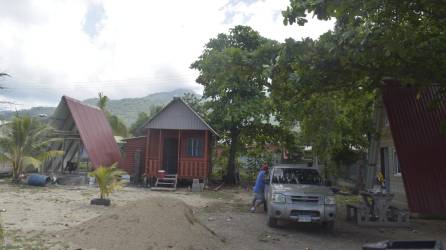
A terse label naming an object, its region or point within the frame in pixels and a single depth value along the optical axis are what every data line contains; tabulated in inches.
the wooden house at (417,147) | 553.3
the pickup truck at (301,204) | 416.2
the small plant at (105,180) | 554.8
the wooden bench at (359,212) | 481.1
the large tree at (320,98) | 392.5
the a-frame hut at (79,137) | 903.1
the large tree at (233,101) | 982.4
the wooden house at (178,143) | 924.6
